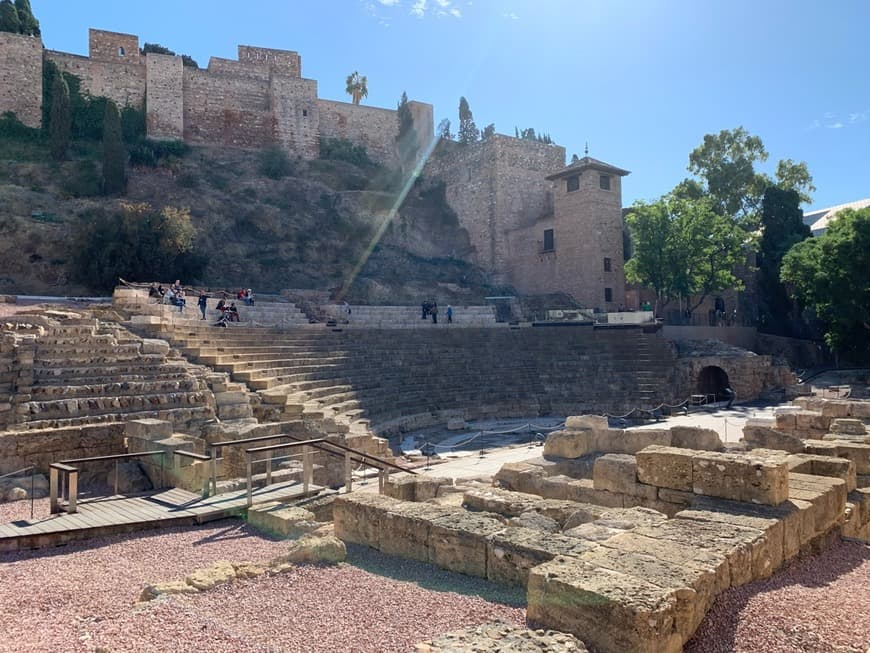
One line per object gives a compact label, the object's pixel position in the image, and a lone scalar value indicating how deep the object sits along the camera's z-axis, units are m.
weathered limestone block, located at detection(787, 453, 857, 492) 7.39
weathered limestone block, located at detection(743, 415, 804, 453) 9.62
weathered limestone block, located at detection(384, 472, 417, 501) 8.23
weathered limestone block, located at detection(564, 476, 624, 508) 7.93
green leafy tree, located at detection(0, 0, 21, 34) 41.41
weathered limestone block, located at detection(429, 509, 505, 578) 5.20
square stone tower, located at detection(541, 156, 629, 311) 35.16
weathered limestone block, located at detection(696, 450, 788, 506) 5.73
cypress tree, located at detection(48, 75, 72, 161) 38.25
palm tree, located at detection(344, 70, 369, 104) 56.66
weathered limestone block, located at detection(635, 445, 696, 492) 6.57
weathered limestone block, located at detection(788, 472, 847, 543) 5.96
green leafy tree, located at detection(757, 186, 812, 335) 35.81
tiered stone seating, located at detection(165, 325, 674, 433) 16.11
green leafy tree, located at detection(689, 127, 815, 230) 41.19
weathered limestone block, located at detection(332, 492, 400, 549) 6.04
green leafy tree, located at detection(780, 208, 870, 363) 26.58
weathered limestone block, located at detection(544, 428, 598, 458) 11.53
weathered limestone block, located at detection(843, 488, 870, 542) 6.68
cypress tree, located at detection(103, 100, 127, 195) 36.53
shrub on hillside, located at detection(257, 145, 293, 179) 44.06
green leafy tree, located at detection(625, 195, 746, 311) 31.22
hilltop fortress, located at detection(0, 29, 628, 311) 35.78
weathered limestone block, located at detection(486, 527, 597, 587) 4.85
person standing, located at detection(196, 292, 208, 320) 21.30
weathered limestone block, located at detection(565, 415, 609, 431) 12.64
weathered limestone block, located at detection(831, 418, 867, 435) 11.12
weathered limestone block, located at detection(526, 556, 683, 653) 3.59
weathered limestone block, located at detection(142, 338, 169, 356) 13.36
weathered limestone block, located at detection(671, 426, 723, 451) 9.95
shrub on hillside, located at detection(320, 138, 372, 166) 49.84
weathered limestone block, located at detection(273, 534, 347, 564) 5.46
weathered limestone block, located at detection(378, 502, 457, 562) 5.59
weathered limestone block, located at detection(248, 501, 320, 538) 6.49
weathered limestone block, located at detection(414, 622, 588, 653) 3.49
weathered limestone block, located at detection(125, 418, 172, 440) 9.18
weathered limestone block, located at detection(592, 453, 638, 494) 7.70
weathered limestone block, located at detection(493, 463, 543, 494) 9.27
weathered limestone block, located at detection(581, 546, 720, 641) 3.82
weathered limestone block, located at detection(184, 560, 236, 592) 4.84
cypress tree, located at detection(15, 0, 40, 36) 42.59
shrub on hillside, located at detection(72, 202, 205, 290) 27.98
